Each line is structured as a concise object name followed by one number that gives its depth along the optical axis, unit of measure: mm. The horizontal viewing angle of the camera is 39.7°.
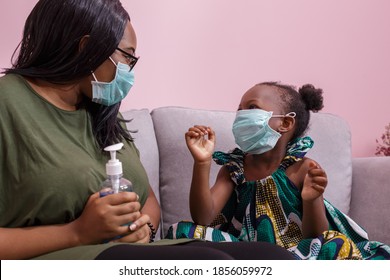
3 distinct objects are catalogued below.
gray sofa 1897
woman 1102
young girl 1569
